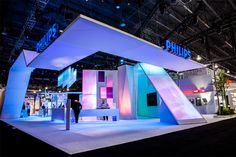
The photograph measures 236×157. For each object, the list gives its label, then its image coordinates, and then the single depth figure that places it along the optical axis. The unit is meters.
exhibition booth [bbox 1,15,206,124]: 5.76
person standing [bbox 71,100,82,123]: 9.39
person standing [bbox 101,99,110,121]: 10.94
